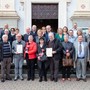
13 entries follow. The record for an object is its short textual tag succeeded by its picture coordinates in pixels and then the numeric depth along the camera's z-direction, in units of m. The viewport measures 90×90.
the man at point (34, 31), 6.87
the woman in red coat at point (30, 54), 6.57
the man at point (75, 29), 7.17
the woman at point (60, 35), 6.74
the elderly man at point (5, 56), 6.55
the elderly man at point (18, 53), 6.60
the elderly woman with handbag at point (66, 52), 6.57
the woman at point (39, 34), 6.64
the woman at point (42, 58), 6.51
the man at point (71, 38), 6.78
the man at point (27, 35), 6.81
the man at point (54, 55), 6.52
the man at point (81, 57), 6.62
